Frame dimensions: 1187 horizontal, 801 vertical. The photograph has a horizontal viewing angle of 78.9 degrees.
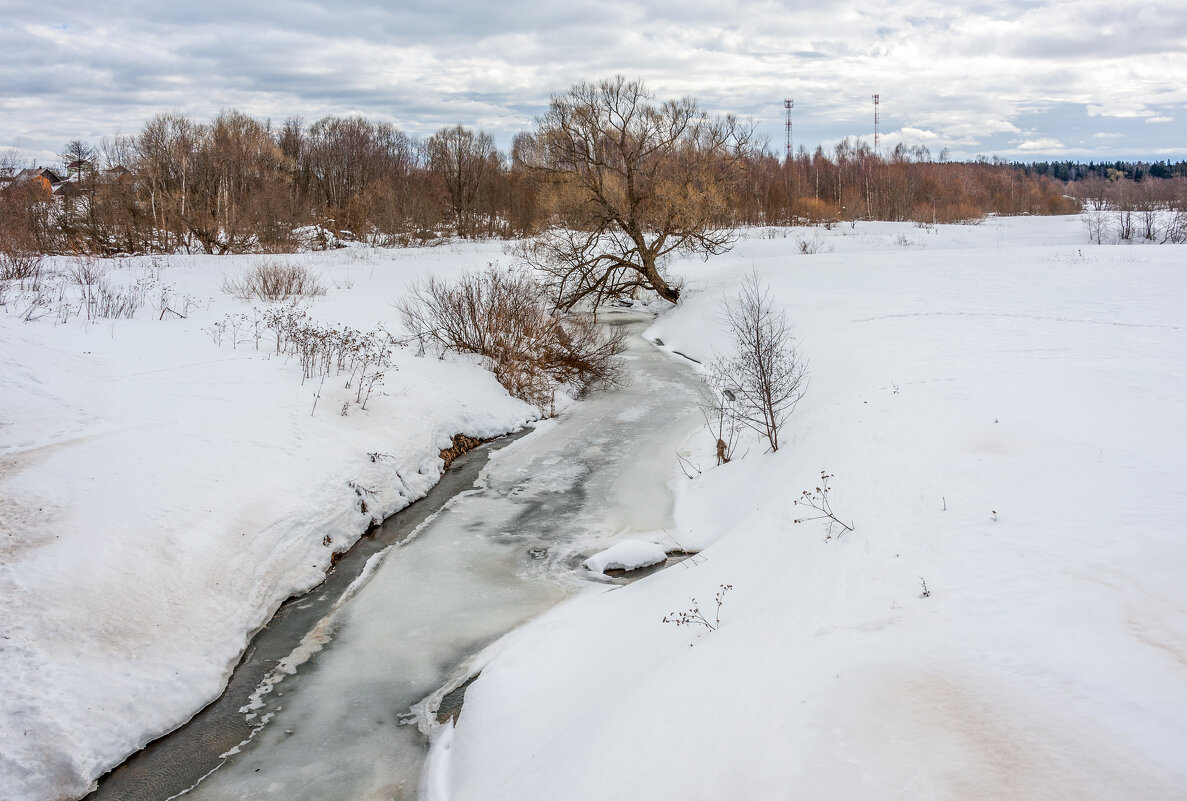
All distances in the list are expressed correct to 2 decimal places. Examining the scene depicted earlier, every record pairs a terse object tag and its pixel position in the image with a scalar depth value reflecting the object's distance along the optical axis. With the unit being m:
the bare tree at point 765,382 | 11.86
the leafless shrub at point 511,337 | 17.58
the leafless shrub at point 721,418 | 12.49
